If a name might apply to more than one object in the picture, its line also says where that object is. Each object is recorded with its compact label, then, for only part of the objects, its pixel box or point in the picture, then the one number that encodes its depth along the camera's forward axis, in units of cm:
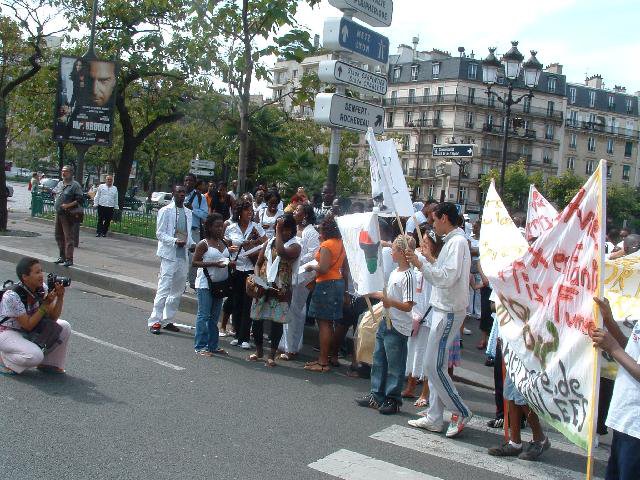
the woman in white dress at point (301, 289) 856
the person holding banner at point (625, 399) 362
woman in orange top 796
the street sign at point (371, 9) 898
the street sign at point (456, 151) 1636
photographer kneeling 659
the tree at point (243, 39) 1131
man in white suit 937
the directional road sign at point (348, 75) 881
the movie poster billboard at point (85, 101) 1670
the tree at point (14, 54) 1759
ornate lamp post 1644
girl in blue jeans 829
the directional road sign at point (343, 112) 890
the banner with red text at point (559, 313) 396
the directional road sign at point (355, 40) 884
